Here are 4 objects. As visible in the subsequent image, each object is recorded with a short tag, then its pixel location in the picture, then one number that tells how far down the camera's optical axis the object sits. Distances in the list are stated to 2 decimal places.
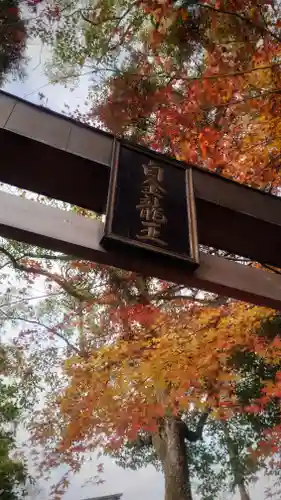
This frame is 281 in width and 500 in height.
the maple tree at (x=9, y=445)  6.85
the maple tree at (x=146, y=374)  6.65
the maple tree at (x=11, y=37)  6.00
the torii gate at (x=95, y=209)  2.26
